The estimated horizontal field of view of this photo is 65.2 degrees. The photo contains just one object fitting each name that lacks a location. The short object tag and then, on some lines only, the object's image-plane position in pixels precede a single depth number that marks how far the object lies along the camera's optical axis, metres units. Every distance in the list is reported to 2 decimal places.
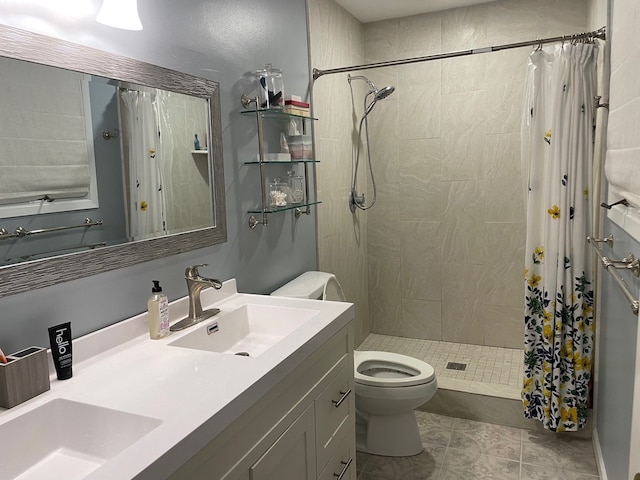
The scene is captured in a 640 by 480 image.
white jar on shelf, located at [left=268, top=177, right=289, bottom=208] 2.32
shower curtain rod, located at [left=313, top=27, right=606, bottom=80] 2.24
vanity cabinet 1.13
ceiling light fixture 1.43
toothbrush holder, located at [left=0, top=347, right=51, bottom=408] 1.12
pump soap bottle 1.58
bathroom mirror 1.26
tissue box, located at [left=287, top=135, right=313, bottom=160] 2.42
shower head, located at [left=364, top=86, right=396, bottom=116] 2.95
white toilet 2.34
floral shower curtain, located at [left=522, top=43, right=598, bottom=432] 2.31
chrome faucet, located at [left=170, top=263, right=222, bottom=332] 1.74
